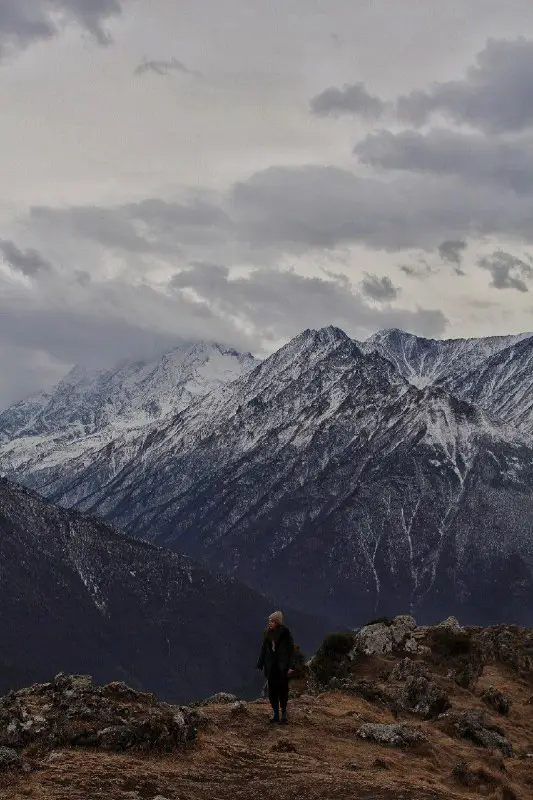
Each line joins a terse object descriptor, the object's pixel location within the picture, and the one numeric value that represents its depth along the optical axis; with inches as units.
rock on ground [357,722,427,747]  1403.8
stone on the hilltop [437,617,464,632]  2862.9
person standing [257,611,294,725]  1364.4
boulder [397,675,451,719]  1867.6
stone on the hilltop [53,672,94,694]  1339.8
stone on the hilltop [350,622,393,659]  2613.2
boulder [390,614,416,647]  2717.5
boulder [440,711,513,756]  1611.7
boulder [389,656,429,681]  2173.8
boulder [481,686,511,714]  2155.5
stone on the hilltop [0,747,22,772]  991.4
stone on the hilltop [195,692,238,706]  1946.4
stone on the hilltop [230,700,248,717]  1466.5
